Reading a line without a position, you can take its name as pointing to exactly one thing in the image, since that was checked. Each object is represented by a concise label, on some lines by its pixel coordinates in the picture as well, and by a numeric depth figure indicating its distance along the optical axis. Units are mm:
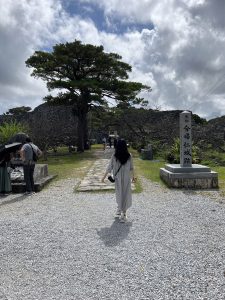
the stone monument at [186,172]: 5544
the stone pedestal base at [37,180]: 5636
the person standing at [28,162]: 5278
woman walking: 3643
